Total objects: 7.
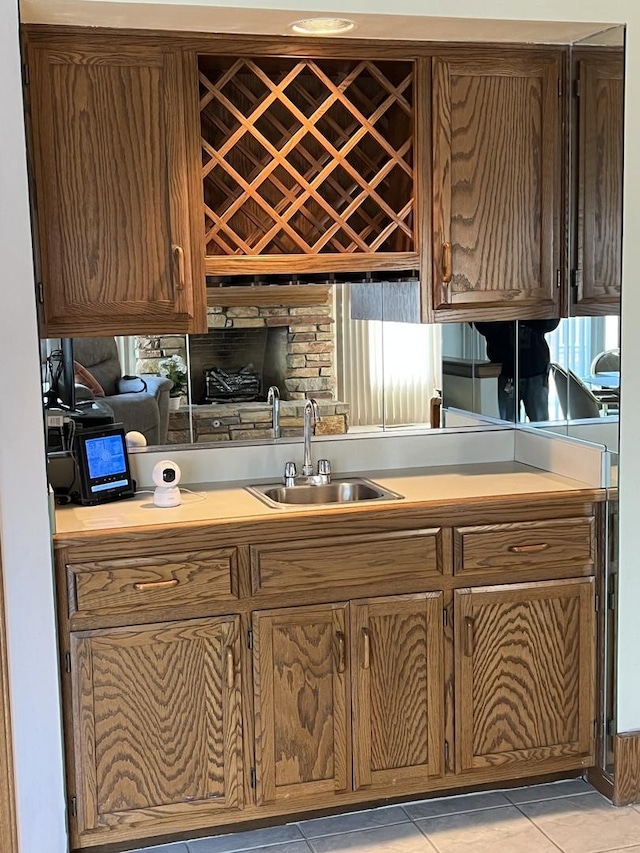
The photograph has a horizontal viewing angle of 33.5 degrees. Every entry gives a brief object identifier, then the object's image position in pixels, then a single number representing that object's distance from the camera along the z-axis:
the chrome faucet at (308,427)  3.39
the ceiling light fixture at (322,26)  2.90
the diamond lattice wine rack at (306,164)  3.10
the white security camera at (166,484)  3.06
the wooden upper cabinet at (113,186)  2.88
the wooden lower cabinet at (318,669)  2.84
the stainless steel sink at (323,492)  3.33
